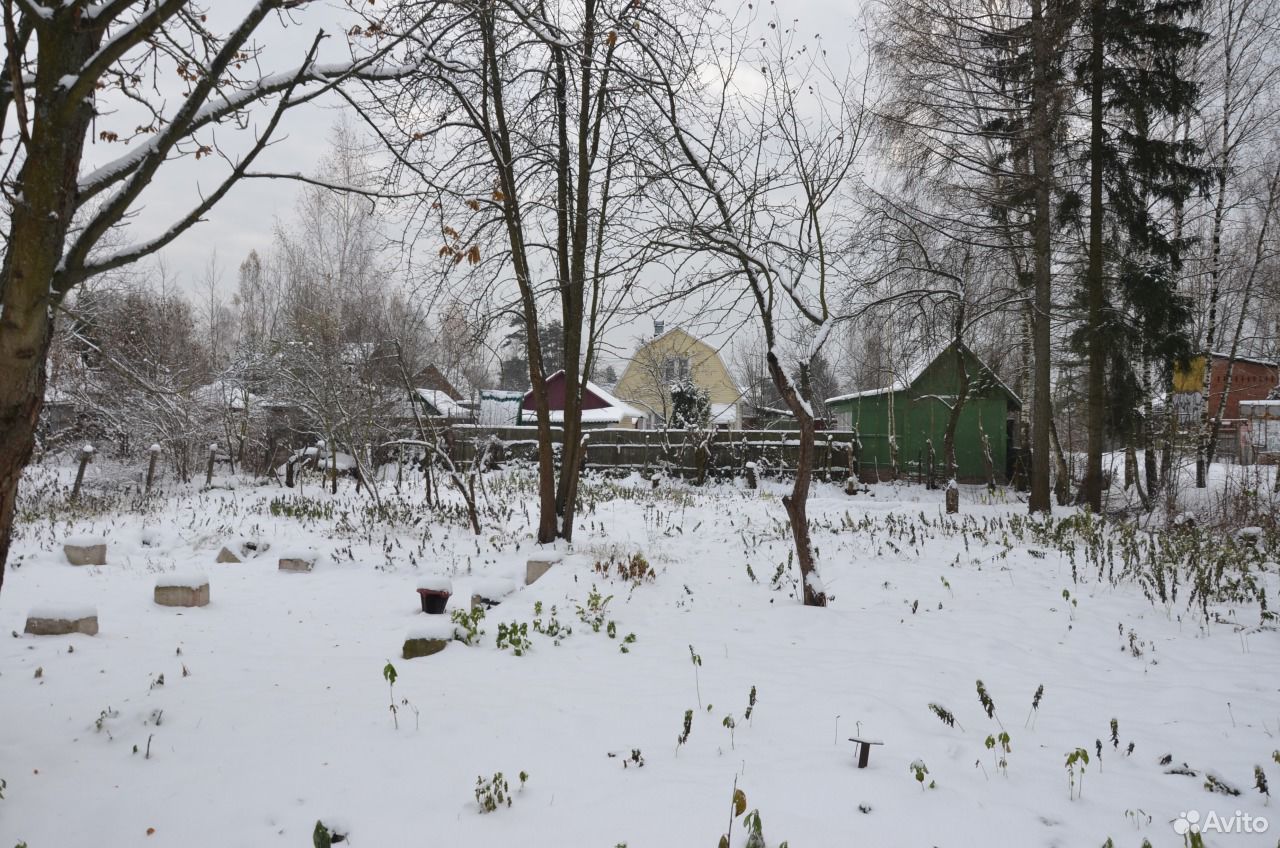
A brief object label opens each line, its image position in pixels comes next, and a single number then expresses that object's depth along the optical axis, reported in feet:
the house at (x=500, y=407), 82.74
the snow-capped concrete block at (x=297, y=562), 23.52
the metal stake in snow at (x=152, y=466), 43.52
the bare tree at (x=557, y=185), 21.24
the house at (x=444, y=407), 60.02
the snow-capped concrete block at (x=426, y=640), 14.75
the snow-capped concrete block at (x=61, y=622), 15.02
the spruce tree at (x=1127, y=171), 33.12
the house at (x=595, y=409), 84.12
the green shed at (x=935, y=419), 55.16
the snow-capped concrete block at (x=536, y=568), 21.85
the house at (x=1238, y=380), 78.00
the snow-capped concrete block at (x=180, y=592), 18.62
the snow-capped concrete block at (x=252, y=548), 25.41
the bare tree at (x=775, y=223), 18.57
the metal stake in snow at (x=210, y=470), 46.87
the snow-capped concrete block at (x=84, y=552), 23.68
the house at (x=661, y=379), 73.20
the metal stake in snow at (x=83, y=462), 40.29
